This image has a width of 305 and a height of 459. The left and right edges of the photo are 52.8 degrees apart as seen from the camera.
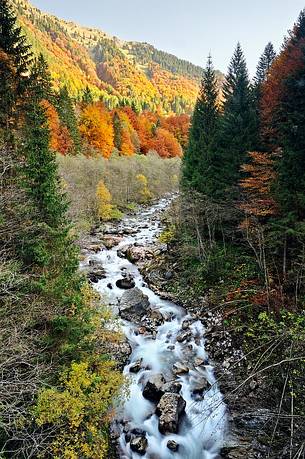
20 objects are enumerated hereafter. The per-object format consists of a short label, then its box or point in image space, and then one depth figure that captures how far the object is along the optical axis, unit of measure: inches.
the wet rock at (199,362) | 673.0
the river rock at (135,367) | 665.0
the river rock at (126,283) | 1019.3
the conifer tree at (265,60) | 1403.8
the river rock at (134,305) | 851.4
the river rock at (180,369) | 652.1
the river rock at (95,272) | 1055.4
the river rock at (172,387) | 598.2
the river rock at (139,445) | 490.6
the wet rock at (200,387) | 598.9
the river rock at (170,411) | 520.1
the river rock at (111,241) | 1360.7
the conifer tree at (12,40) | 553.9
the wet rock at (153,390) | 589.0
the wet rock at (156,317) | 832.4
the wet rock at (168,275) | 1051.4
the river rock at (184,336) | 761.0
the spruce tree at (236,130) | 954.1
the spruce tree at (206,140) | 1062.5
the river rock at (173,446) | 499.2
